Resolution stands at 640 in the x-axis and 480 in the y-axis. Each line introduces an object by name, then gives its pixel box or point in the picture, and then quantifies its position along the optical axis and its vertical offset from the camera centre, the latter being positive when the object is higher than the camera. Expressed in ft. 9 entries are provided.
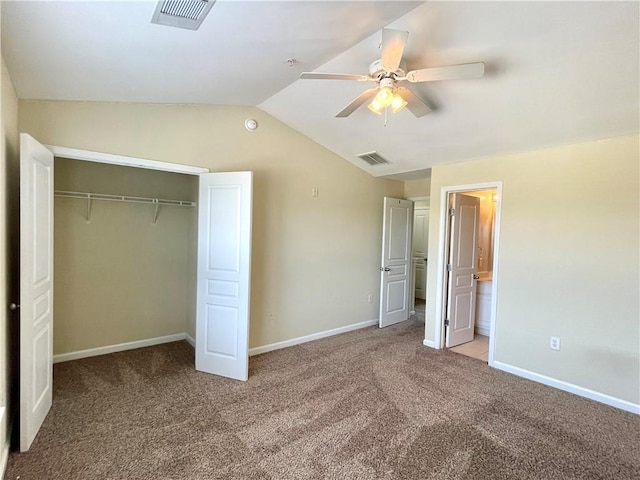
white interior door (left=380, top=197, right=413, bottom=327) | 16.67 -1.57
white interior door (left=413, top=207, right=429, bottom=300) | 23.34 -0.98
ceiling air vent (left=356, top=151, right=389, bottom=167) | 14.16 +3.29
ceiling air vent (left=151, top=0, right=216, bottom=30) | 5.41 +3.74
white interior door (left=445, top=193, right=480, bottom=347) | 14.02 -1.60
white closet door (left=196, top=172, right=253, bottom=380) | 10.71 -1.59
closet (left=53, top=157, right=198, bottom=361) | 11.89 -1.25
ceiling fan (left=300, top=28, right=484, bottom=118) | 5.99 +3.15
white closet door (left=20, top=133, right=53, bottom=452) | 6.87 -1.46
